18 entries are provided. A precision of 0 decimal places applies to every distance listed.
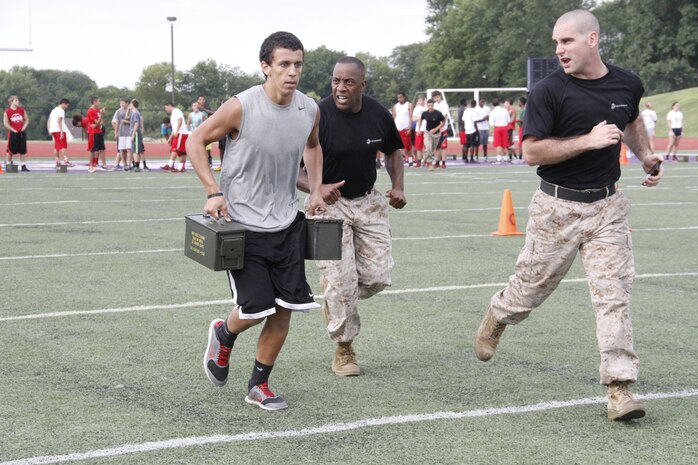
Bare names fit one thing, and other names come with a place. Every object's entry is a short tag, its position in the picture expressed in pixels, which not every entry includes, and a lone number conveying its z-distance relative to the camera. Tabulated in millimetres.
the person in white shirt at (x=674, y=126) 32250
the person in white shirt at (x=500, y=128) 31734
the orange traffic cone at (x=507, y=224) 13172
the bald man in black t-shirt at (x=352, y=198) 6500
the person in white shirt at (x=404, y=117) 28828
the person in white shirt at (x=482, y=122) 31578
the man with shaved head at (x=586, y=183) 5441
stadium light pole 55188
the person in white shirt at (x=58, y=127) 27000
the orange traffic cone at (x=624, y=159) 30681
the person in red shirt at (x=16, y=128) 25155
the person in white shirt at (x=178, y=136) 26766
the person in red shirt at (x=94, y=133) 26562
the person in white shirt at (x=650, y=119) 34394
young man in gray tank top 5543
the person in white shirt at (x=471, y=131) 31345
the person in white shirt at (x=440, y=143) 28253
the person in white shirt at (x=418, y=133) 29219
